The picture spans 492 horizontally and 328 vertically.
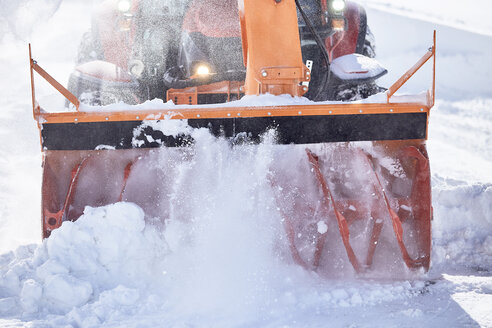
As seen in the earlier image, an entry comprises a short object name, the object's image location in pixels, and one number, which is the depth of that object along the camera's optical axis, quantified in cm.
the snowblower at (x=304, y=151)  586
